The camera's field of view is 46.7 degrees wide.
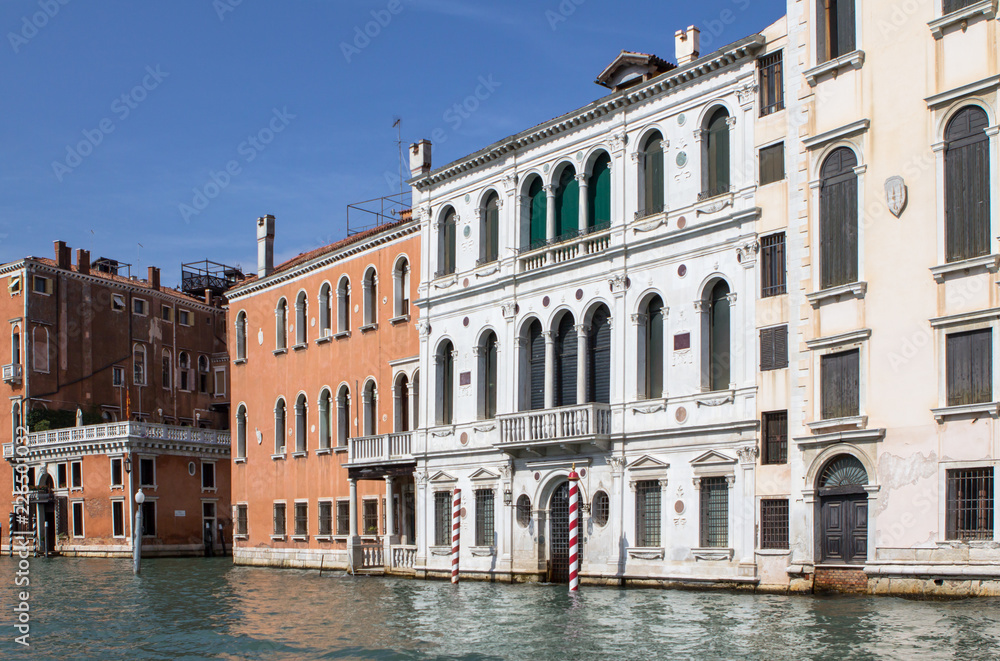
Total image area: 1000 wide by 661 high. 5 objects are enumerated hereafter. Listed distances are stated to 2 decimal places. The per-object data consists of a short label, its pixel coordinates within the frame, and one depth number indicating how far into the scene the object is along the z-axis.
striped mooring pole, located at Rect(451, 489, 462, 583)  28.47
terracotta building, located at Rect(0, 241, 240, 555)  49.78
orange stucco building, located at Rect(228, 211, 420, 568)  33.41
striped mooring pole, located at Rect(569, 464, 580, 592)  23.81
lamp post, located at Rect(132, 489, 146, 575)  33.06
